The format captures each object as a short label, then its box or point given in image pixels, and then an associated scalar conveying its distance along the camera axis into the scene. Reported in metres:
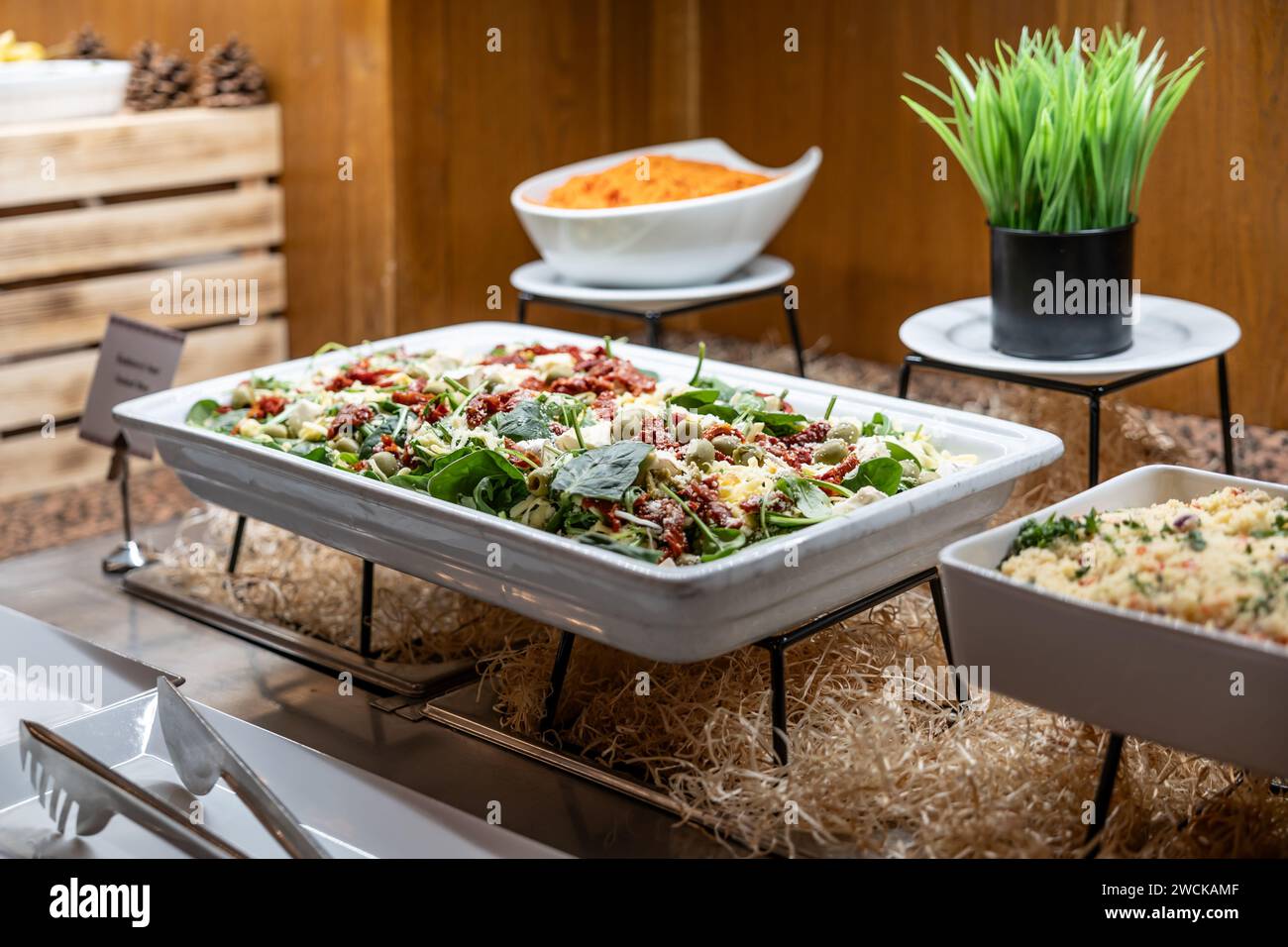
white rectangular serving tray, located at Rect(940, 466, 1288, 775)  1.27
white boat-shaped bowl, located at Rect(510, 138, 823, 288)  2.66
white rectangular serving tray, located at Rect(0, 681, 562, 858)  1.55
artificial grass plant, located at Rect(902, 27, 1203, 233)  2.05
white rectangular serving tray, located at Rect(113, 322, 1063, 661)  1.48
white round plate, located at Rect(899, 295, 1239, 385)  2.05
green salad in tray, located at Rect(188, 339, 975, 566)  1.63
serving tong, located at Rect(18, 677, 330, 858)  1.45
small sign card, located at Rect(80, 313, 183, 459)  2.35
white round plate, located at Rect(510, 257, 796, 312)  2.67
